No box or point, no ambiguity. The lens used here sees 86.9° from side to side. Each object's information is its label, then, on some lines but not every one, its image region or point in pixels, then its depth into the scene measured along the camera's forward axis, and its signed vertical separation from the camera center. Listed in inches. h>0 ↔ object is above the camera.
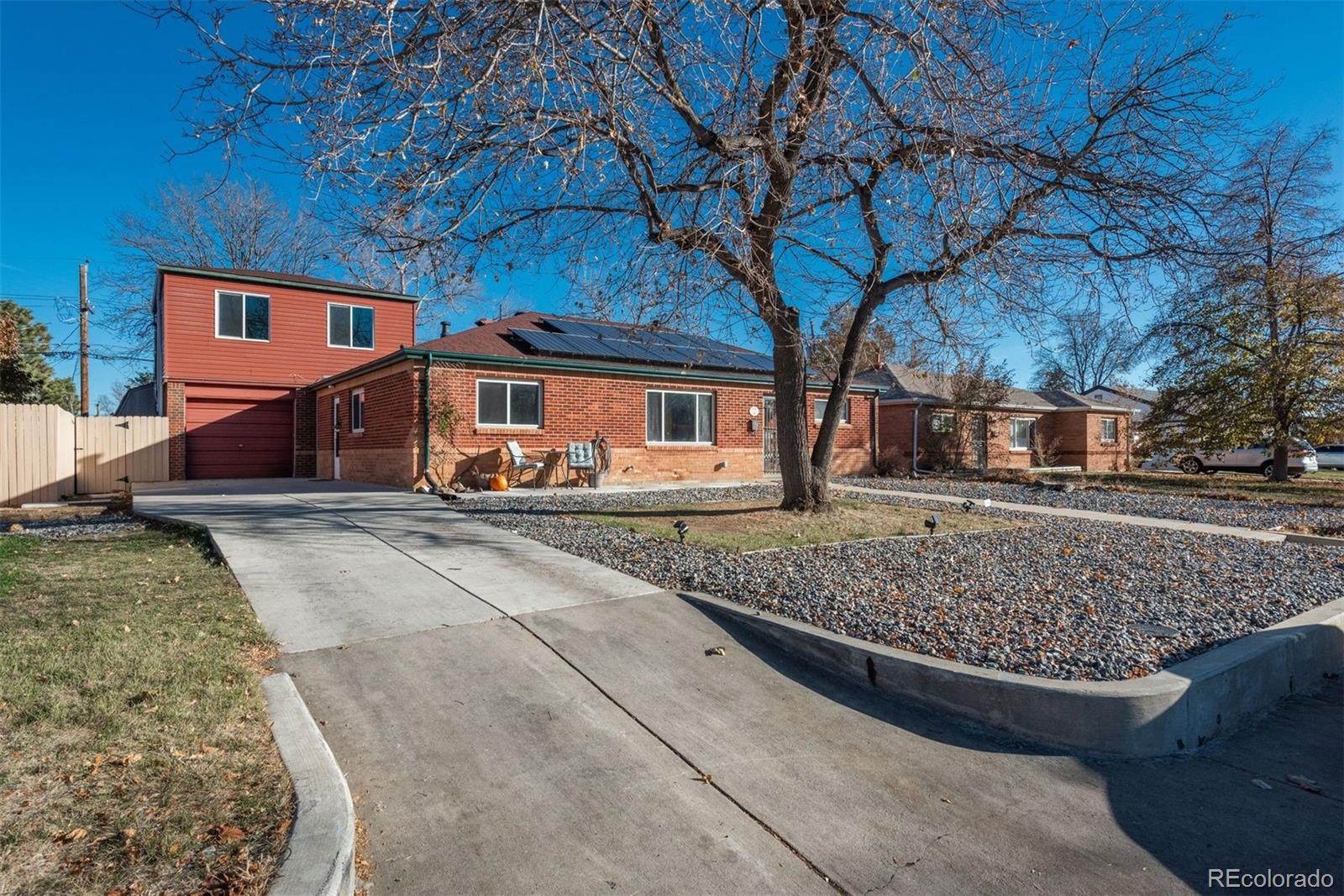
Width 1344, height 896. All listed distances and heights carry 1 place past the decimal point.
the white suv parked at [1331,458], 1363.2 -19.2
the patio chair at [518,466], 551.2 -11.1
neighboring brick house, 893.8 +27.5
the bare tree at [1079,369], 1936.5 +226.5
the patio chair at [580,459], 577.9 -6.4
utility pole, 945.5 +161.1
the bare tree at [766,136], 196.2 +112.8
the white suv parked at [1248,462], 1022.4 -20.6
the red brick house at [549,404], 541.6 +41.9
